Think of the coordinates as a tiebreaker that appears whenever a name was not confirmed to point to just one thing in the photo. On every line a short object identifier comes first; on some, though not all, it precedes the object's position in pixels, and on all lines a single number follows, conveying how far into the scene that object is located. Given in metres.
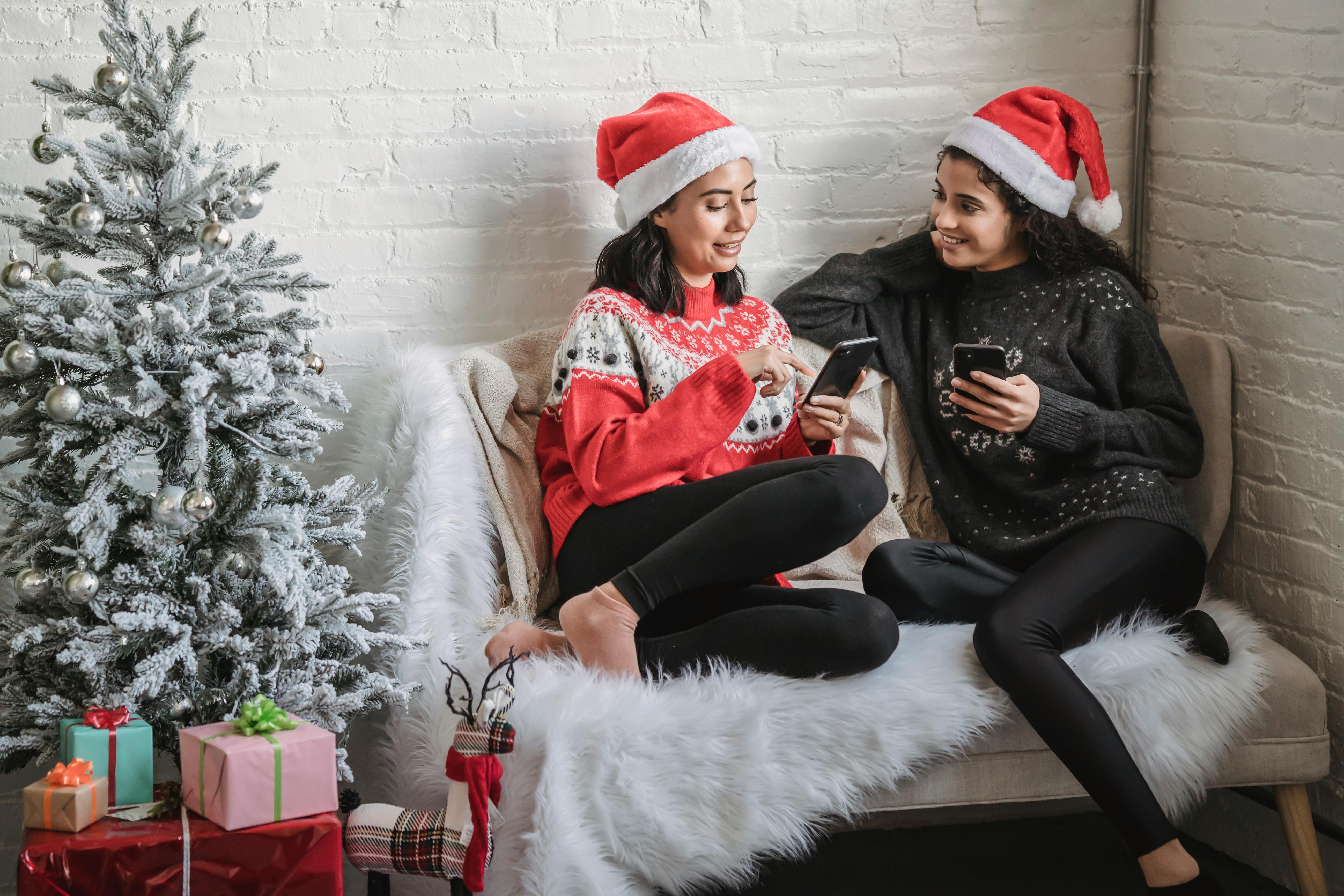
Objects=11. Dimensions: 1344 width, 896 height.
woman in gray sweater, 4.14
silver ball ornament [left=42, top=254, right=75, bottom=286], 3.87
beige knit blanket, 4.27
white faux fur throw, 3.84
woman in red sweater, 4.02
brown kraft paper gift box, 3.71
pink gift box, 3.73
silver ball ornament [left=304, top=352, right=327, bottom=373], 3.97
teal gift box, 3.77
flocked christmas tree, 3.80
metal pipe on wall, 4.63
